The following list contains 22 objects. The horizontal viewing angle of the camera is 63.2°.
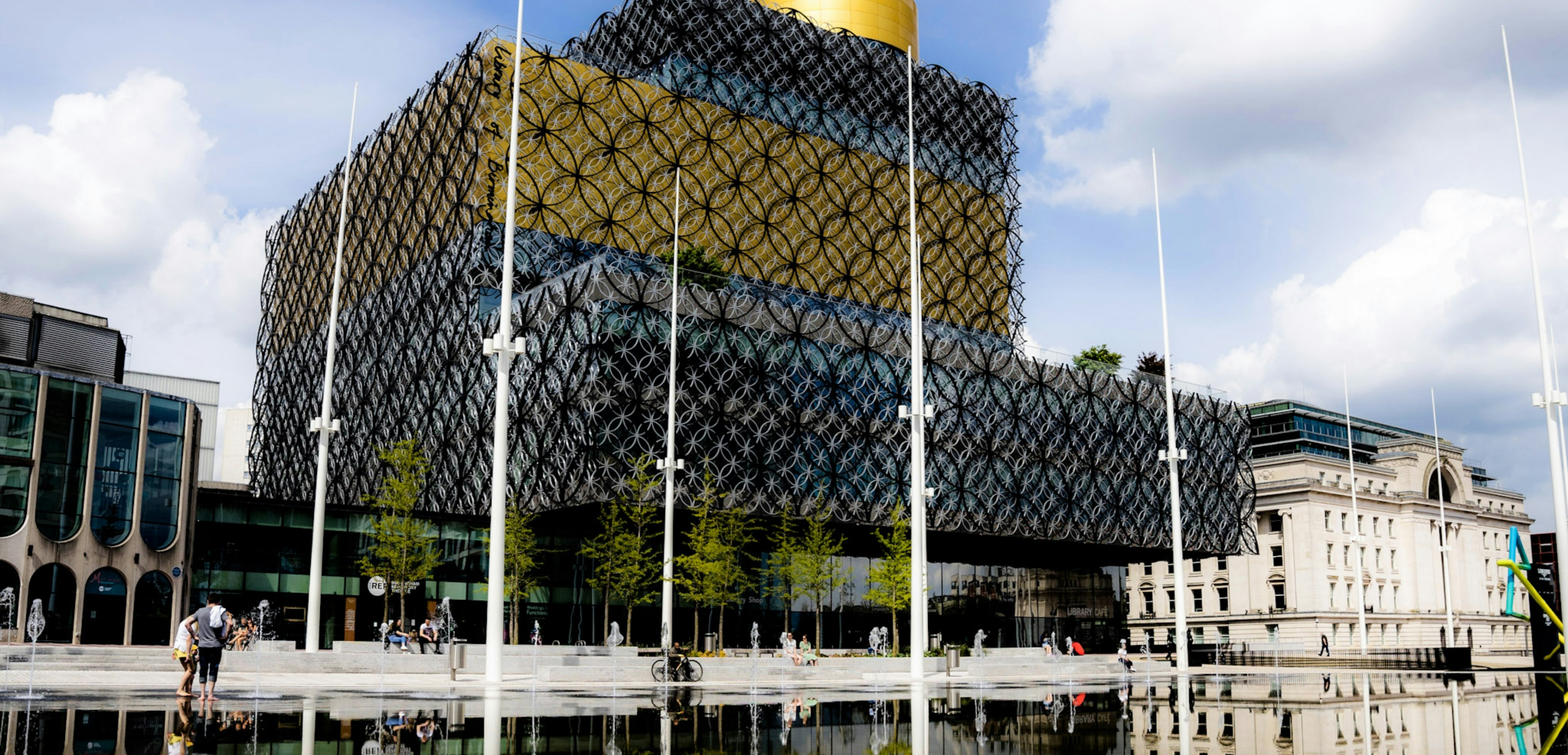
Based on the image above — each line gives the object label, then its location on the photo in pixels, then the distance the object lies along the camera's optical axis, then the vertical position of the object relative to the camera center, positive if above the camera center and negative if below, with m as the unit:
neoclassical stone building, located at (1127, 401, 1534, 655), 112.12 +3.47
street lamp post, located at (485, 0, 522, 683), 27.89 +2.55
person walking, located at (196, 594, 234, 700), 20.94 -0.66
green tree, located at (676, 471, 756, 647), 53.34 +1.91
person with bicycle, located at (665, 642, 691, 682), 33.81 -1.85
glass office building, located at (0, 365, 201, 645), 44.94 +3.46
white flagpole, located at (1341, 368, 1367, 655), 82.94 +1.51
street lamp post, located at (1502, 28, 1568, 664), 30.84 +4.13
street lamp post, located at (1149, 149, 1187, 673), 47.59 +2.17
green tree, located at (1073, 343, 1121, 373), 76.19 +14.86
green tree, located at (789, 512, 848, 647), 58.81 +1.66
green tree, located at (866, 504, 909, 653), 59.09 +1.17
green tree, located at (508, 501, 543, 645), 51.44 +1.79
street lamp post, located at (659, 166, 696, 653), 43.16 +3.57
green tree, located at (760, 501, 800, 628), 59.62 +1.65
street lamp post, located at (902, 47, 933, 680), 32.47 +2.73
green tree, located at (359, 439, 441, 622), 46.62 +2.43
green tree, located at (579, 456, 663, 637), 52.94 +2.31
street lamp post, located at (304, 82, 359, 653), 36.94 +2.79
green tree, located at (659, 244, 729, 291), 59.72 +16.08
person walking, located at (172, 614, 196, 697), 21.56 -0.88
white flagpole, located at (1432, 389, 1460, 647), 92.75 +3.41
